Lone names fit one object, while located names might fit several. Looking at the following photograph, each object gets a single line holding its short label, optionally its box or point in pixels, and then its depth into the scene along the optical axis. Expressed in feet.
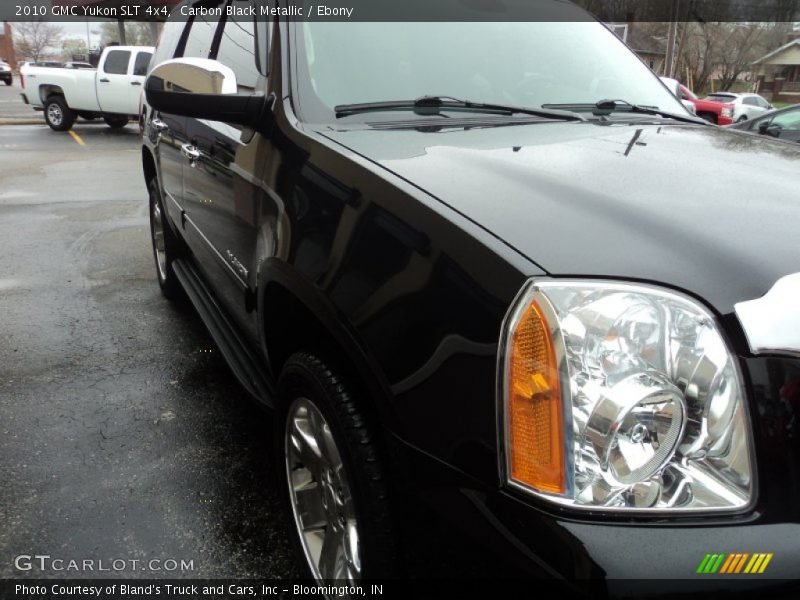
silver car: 82.48
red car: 74.33
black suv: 3.59
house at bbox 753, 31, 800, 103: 205.05
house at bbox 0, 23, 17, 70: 237.25
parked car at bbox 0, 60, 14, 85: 147.54
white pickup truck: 52.60
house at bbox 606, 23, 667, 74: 164.66
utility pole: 74.73
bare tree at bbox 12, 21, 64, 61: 251.60
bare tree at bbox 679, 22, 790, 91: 161.48
